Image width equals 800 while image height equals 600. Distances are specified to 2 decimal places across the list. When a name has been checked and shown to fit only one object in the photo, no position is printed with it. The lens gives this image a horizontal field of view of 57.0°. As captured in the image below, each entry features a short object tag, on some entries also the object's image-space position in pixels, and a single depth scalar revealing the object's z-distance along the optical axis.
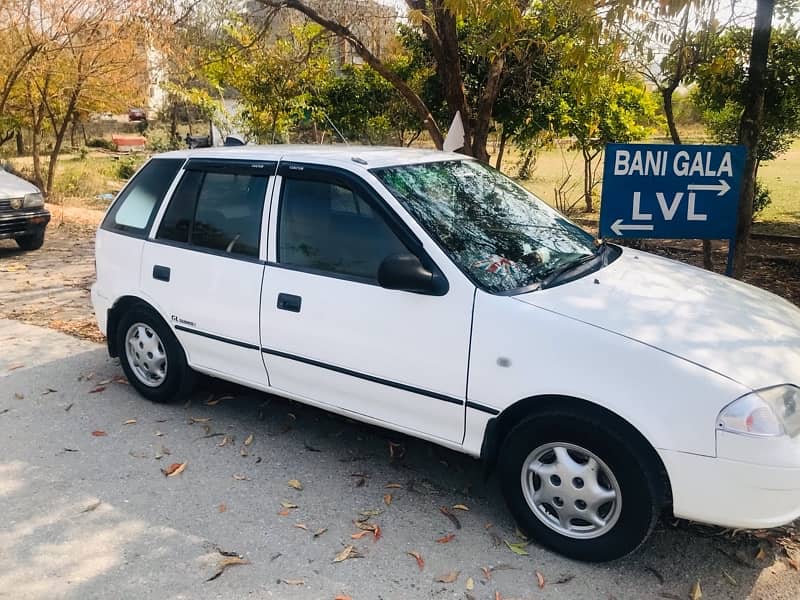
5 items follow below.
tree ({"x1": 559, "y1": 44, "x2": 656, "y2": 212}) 11.83
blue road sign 5.50
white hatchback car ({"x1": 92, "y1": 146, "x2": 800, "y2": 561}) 3.01
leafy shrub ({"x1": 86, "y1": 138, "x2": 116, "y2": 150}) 34.40
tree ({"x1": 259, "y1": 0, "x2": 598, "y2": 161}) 8.32
